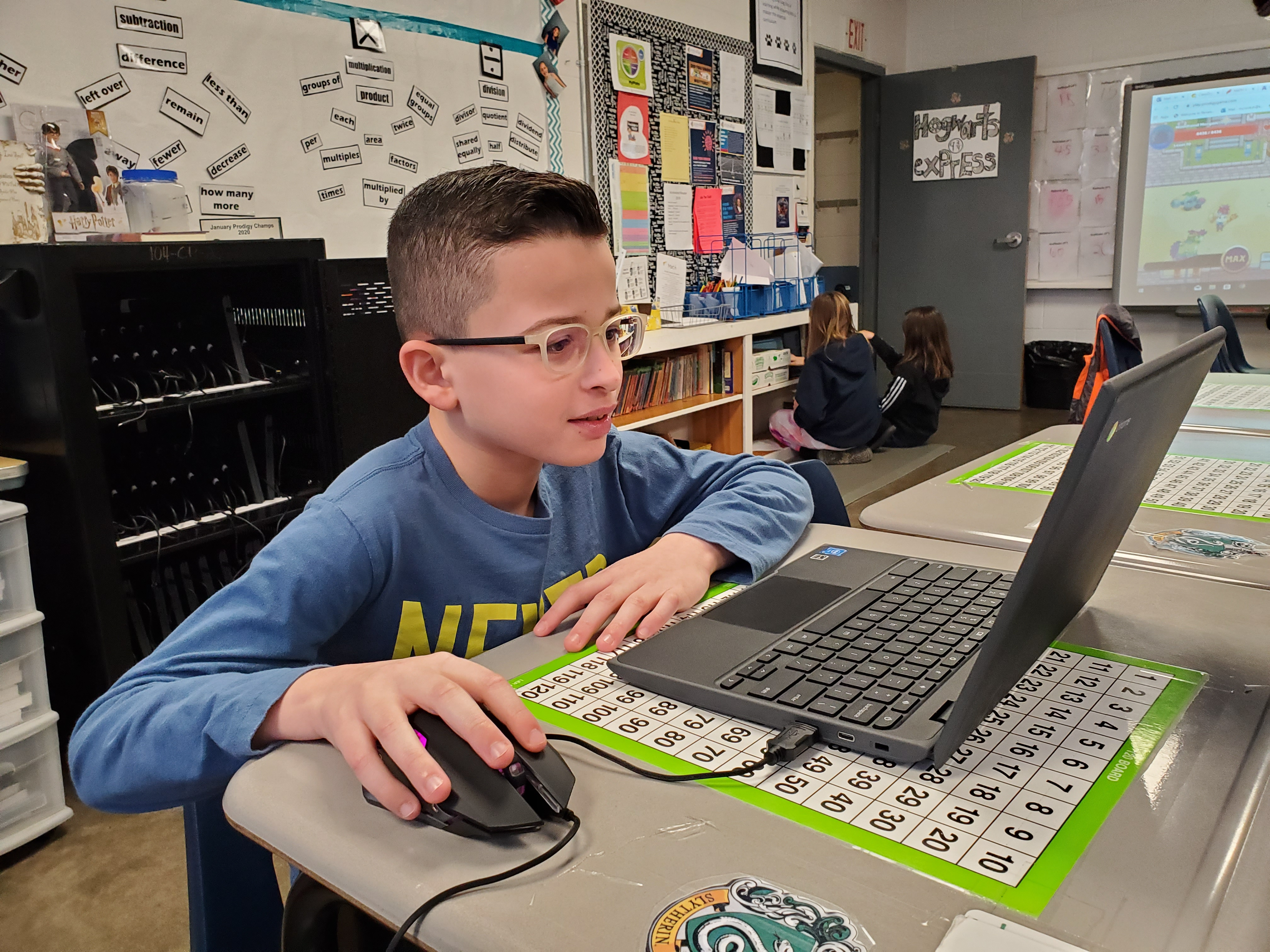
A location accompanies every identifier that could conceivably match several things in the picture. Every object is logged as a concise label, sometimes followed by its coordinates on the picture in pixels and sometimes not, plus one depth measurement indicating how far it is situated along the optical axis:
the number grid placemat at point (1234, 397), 1.97
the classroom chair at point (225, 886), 0.80
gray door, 5.85
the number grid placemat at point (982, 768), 0.52
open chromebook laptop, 0.54
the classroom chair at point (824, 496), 1.35
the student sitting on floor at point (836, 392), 4.61
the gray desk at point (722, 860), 0.46
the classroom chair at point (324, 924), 0.60
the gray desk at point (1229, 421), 1.73
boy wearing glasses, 0.69
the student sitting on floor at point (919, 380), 4.94
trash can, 5.97
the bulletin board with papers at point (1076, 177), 5.72
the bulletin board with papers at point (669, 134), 3.84
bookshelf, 4.13
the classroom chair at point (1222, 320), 3.71
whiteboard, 2.21
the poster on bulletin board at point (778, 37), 4.74
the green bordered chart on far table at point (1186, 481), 1.25
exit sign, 5.71
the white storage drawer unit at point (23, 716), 1.82
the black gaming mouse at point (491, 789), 0.54
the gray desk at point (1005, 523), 1.01
